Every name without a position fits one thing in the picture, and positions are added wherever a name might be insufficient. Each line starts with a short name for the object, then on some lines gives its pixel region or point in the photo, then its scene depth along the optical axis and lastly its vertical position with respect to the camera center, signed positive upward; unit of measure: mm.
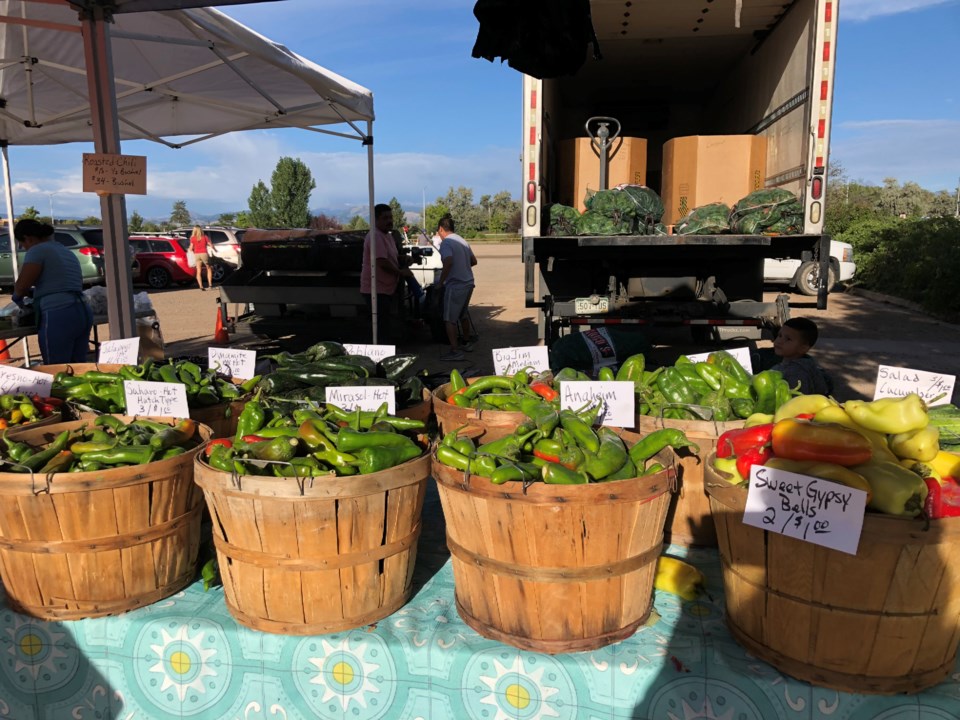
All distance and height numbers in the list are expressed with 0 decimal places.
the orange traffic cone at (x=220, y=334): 10809 -1227
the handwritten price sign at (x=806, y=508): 1661 -636
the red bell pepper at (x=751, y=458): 1965 -582
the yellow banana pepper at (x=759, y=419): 2305 -549
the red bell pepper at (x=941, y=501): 1703 -618
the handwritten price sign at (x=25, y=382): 3287 -608
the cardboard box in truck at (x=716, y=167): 7027 +961
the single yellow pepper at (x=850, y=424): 1959 -505
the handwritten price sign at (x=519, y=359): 3570 -533
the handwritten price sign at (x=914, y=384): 2684 -505
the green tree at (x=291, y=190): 53500 +5462
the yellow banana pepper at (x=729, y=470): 2008 -639
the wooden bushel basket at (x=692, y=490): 2541 -906
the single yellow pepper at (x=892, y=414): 2002 -467
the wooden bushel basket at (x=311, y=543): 2014 -888
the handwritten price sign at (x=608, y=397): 2633 -542
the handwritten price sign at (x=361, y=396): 2814 -578
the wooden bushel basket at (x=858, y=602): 1675 -903
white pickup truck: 13664 -238
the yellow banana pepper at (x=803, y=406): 2156 -472
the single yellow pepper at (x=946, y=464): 1949 -596
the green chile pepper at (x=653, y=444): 2264 -624
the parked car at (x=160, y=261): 21016 -94
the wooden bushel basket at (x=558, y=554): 1896 -866
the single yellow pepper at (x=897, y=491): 1706 -589
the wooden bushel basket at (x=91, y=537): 2111 -911
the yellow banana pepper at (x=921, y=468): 1937 -605
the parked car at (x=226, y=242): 22614 +555
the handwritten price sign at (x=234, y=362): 3711 -573
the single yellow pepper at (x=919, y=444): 1981 -546
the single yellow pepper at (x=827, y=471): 1729 -558
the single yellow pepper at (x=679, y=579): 2307 -1105
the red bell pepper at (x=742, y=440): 2072 -563
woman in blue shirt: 5934 -280
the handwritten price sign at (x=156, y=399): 2818 -594
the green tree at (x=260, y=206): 53312 +4194
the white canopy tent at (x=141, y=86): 4492 +1853
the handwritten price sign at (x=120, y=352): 4128 -577
